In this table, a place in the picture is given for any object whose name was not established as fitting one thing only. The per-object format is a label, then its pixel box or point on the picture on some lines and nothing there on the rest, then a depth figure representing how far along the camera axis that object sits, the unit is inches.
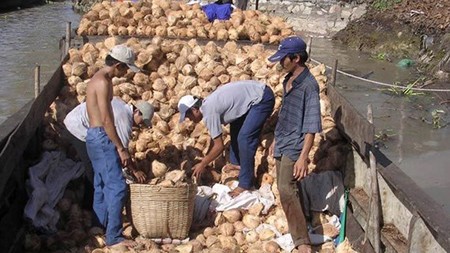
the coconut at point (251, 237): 180.3
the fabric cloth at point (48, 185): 170.2
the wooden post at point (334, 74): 230.1
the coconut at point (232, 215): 187.9
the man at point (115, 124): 177.8
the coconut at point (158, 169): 197.2
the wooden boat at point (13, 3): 1032.1
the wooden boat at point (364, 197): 126.8
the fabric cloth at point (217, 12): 290.7
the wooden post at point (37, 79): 213.9
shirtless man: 164.6
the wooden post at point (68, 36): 263.1
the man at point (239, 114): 186.4
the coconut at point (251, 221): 186.1
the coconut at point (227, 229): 181.5
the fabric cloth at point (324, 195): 187.0
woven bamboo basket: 169.5
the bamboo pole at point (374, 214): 152.1
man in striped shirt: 159.8
